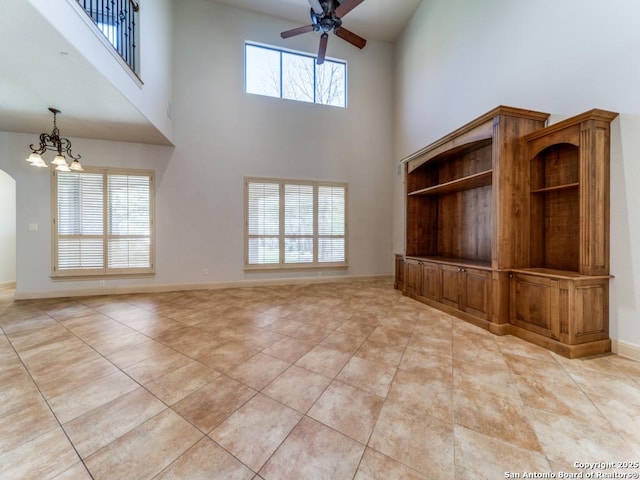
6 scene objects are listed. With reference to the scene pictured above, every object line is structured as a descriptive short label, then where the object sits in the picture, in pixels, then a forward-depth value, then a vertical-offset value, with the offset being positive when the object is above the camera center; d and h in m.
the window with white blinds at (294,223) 5.83 +0.35
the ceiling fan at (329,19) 3.65 +3.28
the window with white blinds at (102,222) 4.94 +0.31
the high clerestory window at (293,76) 5.88 +3.81
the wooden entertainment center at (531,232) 2.55 +0.08
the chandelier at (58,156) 3.80 +1.27
